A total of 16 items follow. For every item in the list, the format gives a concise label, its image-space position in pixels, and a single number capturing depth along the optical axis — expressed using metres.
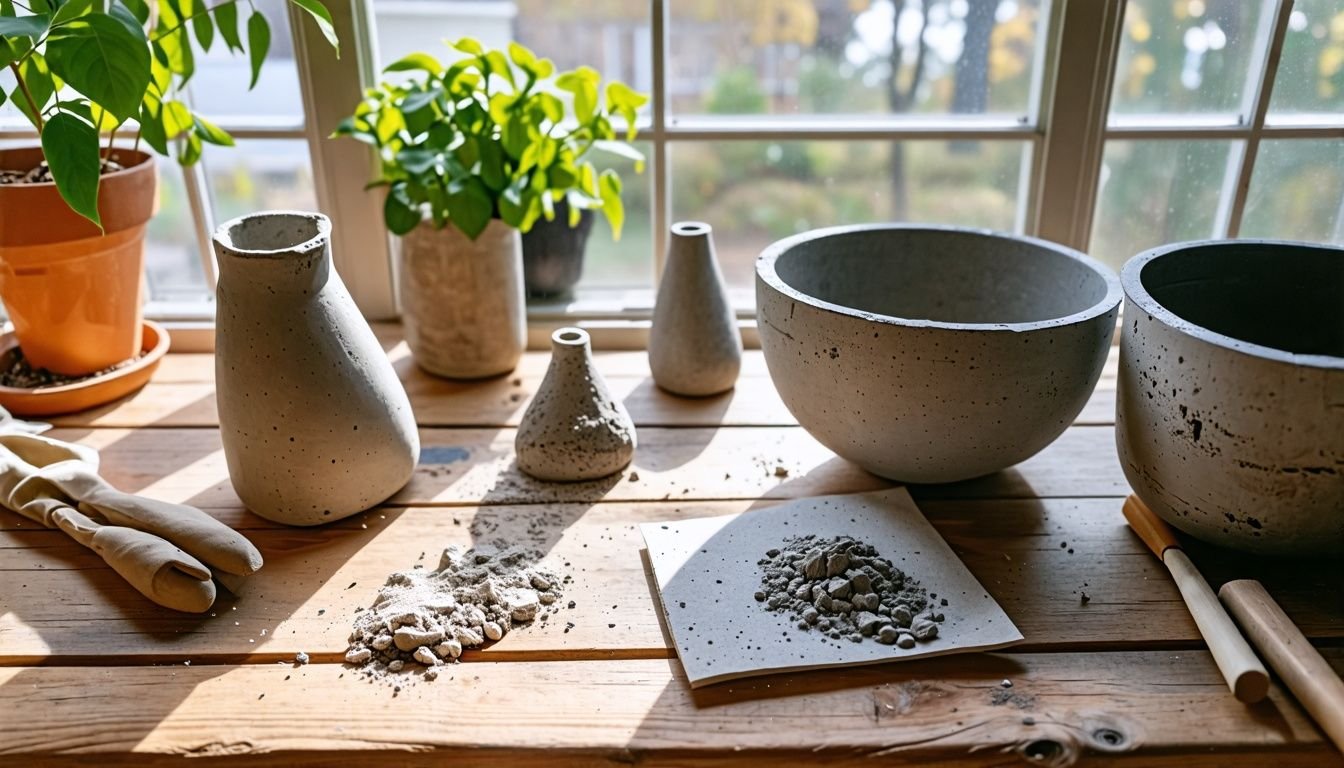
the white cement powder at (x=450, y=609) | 0.64
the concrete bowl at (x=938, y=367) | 0.68
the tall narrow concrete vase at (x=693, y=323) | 0.98
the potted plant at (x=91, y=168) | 0.68
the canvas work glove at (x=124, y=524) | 0.67
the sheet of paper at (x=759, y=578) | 0.63
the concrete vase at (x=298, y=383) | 0.71
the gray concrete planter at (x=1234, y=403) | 0.59
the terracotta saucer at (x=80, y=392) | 0.94
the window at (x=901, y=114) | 1.05
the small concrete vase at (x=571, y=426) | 0.84
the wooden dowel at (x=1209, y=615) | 0.59
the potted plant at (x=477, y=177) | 0.94
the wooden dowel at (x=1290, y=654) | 0.56
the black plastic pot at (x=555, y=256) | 1.14
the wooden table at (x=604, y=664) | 0.57
